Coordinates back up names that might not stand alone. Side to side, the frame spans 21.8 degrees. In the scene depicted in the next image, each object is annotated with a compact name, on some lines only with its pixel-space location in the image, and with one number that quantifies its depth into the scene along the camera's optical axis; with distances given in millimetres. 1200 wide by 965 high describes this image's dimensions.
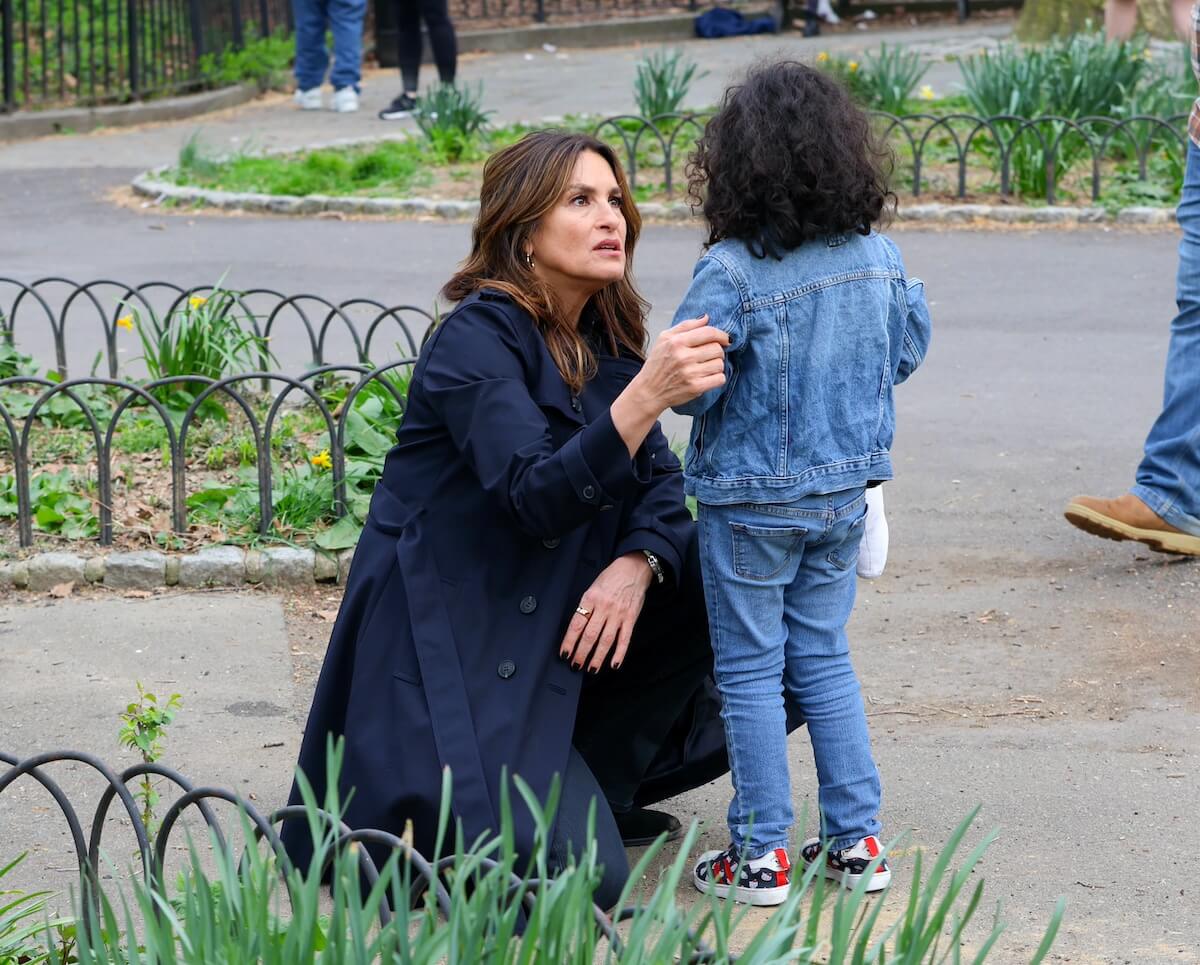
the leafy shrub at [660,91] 20950
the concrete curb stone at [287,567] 9373
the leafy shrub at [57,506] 9740
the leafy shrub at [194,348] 11224
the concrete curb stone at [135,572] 9329
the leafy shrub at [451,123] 21324
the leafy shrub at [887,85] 21022
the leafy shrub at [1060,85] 19610
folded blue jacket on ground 36597
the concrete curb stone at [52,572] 9285
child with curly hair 5547
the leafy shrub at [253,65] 29796
